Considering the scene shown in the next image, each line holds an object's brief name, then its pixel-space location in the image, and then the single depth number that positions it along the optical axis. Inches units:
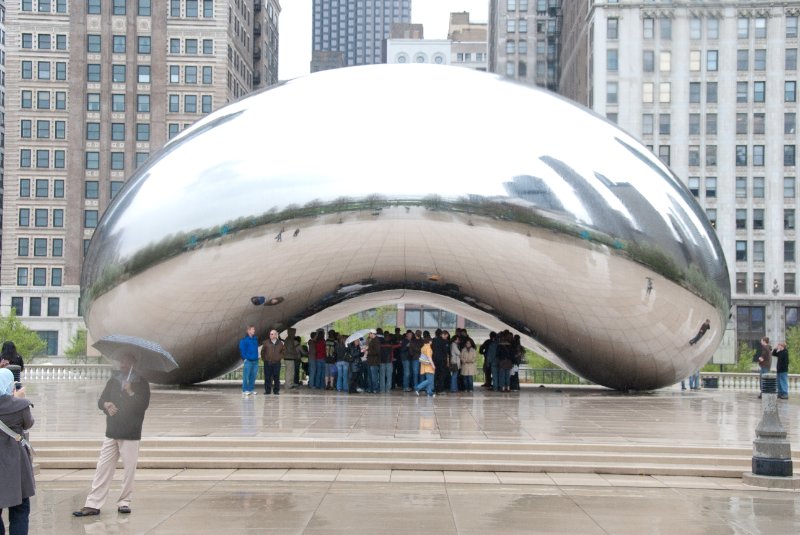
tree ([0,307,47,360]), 2659.9
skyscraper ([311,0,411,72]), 7687.0
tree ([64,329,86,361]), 2851.9
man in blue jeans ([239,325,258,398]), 766.5
